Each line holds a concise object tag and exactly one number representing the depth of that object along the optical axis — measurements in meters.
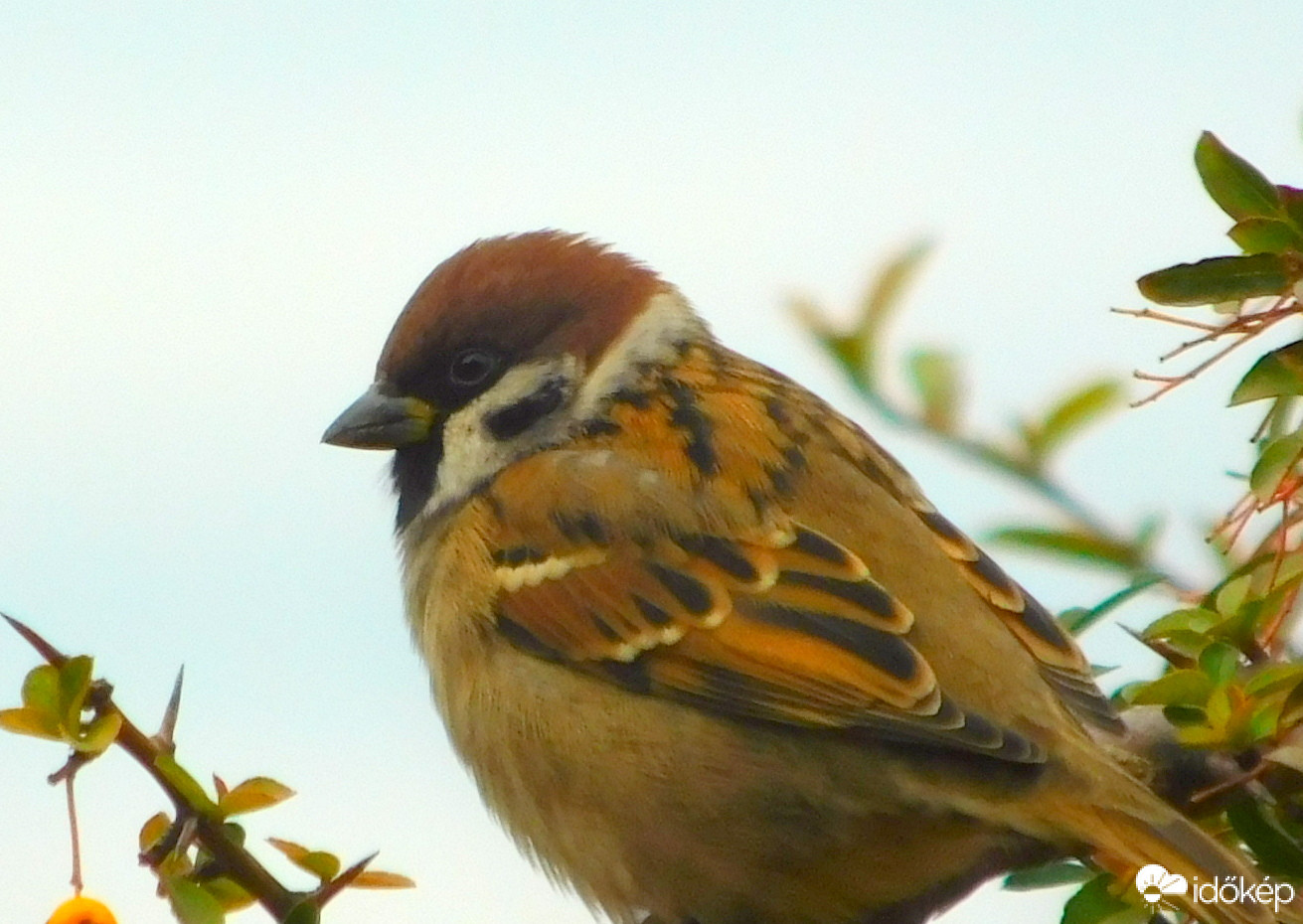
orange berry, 1.86
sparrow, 2.04
